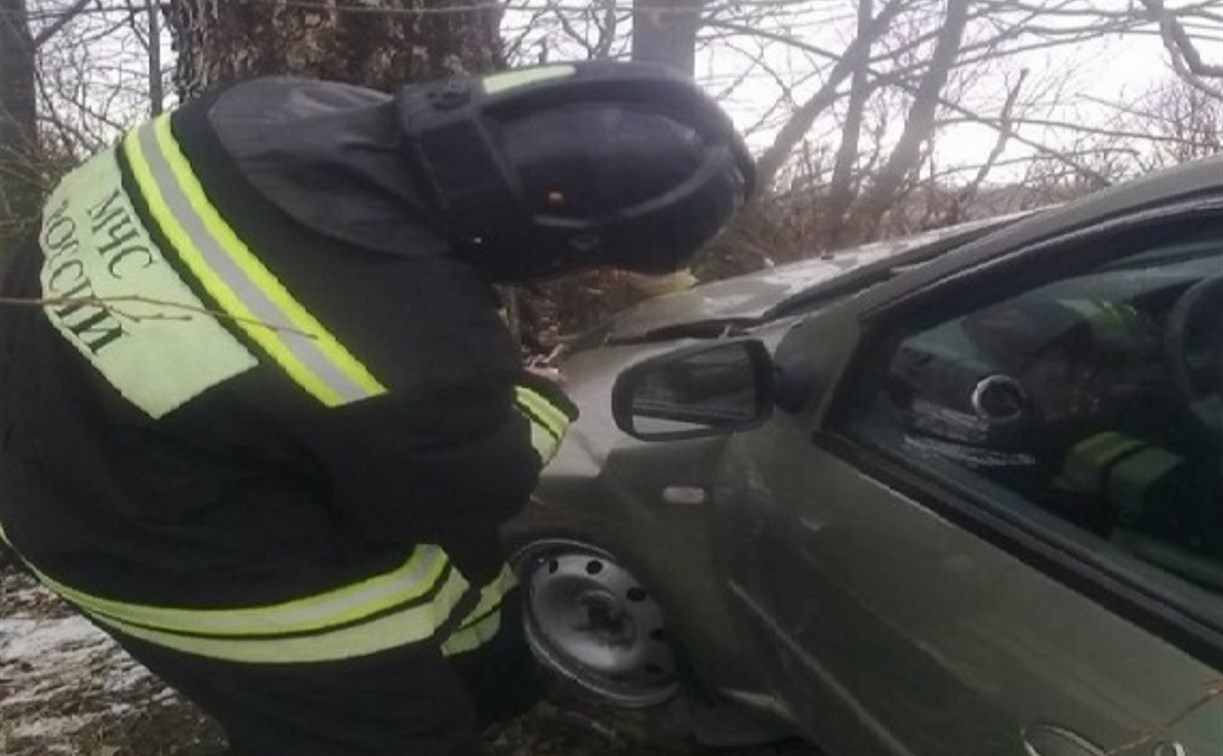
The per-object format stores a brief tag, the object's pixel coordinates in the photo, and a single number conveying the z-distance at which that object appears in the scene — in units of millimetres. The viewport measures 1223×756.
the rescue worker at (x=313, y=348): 2094
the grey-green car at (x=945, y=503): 1824
